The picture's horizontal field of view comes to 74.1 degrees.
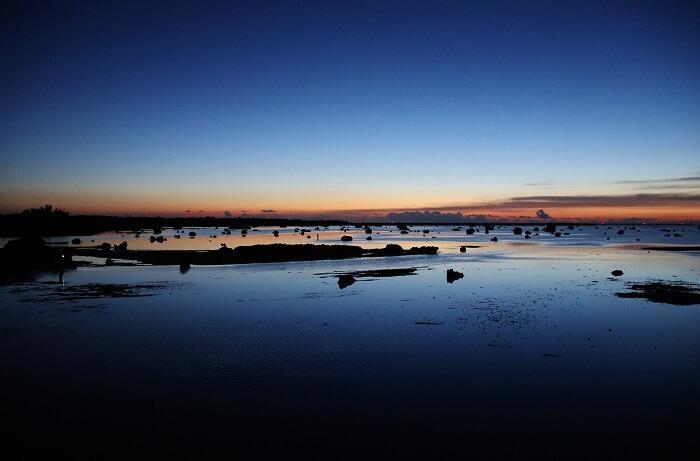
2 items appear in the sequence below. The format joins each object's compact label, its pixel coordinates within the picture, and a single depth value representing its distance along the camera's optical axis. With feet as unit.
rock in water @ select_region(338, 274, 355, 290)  98.03
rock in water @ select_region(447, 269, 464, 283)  108.84
